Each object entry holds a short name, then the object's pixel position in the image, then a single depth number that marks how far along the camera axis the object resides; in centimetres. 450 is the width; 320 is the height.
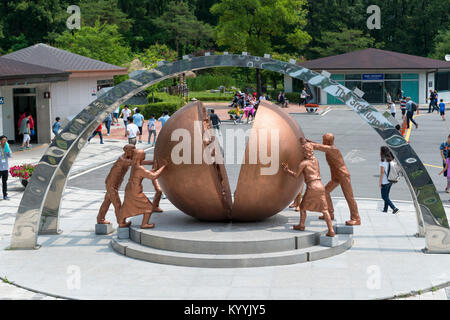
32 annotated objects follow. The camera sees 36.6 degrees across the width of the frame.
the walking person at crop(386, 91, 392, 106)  4825
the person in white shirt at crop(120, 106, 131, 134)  3392
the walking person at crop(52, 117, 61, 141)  2847
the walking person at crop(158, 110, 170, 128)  2784
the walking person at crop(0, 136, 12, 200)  1820
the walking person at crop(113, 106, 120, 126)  3971
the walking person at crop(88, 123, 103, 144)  2980
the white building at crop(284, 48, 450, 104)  5147
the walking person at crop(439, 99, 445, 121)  3841
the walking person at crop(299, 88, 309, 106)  5064
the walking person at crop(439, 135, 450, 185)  1897
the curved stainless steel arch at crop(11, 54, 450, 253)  1292
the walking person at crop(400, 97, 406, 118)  3678
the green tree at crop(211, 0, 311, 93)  5606
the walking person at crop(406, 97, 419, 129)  3281
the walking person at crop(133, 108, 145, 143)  3008
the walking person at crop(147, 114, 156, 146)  2966
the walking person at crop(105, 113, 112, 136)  3317
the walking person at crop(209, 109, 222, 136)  2930
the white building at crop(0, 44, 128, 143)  2783
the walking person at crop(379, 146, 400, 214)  1595
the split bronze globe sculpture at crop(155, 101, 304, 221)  1262
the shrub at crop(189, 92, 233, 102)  5806
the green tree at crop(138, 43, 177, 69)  4921
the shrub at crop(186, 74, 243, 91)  6594
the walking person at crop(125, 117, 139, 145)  2690
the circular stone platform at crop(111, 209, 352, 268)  1194
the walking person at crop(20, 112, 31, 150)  2831
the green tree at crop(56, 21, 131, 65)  4600
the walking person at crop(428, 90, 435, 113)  4475
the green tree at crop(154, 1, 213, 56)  6875
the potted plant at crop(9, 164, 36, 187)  1977
